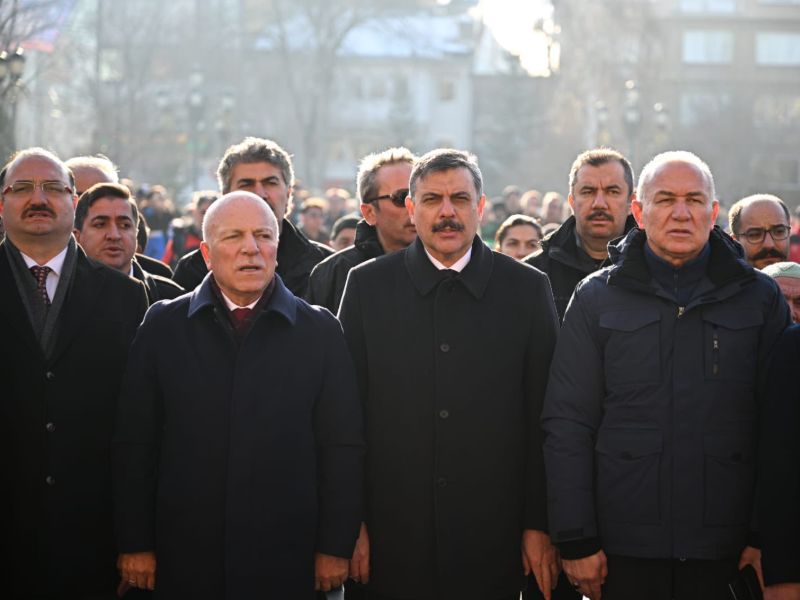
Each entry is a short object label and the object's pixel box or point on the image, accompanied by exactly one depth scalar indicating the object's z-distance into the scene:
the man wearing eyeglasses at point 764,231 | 7.61
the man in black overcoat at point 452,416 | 5.39
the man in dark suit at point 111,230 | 7.33
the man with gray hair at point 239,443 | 5.19
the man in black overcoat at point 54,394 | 5.45
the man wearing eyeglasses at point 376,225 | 6.93
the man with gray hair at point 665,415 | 5.06
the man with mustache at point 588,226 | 7.12
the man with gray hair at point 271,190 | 7.70
